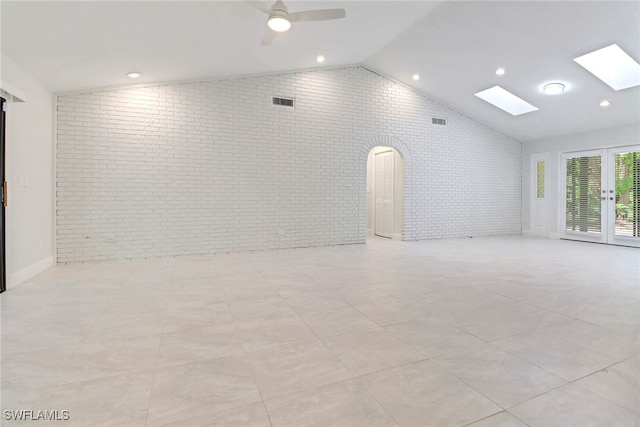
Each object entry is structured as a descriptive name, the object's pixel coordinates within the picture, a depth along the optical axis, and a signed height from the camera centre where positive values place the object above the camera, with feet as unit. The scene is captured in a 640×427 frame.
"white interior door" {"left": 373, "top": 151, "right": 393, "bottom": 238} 26.99 +1.49
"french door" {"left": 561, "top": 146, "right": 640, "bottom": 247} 22.50 +1.13
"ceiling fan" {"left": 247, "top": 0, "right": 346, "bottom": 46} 10.25 +6.46
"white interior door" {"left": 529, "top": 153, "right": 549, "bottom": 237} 27.86 +1.32
